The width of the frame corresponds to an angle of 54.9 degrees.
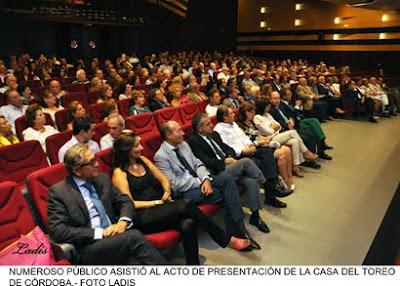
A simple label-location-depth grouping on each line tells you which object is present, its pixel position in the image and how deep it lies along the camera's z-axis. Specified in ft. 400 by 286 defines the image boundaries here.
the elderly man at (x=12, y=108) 13.67
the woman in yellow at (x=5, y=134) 10.54
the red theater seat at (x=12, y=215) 6.24
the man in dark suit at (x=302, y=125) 14.58
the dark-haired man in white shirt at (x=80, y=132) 9.39
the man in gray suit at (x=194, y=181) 8.87
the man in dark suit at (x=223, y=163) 9.68
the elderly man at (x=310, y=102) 18.90
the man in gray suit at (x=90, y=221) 6.47
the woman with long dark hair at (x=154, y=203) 7.57
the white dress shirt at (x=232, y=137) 11.64
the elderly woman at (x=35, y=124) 10.98
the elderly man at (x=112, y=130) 10.04
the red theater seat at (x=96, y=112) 13.97
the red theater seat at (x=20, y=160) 8.85
